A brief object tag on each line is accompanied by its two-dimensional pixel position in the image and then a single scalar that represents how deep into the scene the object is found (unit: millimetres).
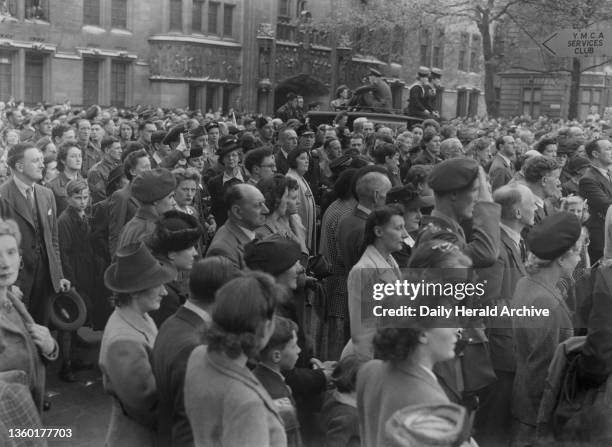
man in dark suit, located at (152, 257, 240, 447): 3469
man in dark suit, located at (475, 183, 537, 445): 4742
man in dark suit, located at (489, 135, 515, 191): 9945
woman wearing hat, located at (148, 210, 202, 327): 4621
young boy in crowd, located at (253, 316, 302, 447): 3529
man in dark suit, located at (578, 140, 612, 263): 8656
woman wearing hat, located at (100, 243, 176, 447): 3621
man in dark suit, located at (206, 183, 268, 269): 5672
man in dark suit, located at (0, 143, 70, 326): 6941
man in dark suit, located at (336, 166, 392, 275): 6094
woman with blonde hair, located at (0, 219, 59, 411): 3840
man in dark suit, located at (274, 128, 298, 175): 11273
